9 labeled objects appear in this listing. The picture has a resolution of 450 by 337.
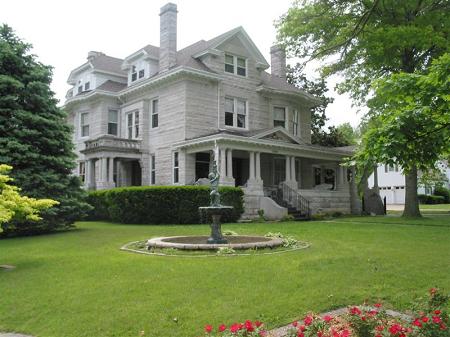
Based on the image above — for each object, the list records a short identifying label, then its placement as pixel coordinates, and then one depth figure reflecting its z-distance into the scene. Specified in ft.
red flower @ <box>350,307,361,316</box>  15.60
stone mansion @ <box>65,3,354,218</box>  82.02
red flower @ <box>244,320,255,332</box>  13.57
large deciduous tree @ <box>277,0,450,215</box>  70.13
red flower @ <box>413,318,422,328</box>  14.93
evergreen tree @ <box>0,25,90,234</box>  55.93
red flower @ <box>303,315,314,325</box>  14.75
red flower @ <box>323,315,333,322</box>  15.04
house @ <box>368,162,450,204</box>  200.54
